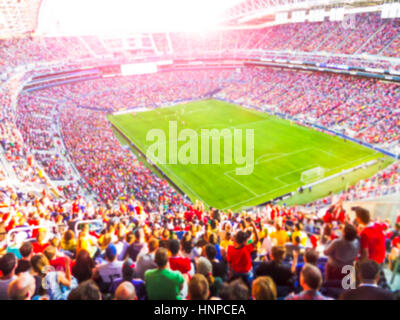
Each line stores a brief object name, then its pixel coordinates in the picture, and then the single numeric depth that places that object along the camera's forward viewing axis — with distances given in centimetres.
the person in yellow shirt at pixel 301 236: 722
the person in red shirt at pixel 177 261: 532
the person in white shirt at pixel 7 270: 457
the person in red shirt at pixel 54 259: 553
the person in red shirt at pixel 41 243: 670
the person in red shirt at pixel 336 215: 922
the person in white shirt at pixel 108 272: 556
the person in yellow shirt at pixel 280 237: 749
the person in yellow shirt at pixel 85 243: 664
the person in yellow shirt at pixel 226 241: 753
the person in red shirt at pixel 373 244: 561
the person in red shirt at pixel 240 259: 545
